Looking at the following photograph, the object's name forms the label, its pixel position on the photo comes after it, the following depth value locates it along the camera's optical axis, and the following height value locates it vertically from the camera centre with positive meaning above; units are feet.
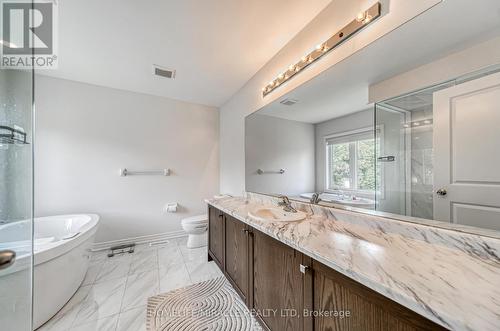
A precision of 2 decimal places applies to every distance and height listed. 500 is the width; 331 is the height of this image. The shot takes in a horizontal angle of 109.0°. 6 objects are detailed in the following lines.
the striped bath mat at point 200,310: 4.32 -3.87
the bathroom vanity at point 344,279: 1.63 -1.29
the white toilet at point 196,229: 8.32 -3.04
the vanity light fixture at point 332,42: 3.35 +2.80
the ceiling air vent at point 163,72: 7.00 +3.82
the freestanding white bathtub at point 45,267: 3.05 -2.44
